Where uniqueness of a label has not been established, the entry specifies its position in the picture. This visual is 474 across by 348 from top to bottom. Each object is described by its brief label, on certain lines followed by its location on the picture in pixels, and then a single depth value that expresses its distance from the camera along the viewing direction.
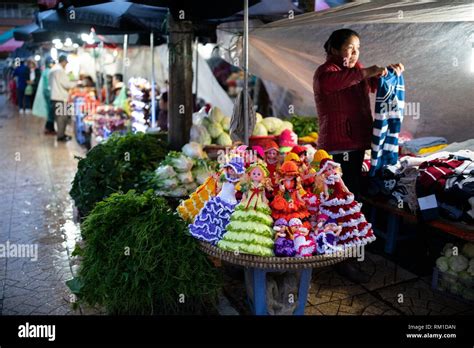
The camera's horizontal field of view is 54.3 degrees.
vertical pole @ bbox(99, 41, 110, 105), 12.84
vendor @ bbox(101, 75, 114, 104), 12.96
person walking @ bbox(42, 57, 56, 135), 12.97
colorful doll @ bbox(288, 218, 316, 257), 3.12
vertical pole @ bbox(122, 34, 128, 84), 9.73
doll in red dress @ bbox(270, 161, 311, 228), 3.26
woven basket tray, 3.08
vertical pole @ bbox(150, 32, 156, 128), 8.34
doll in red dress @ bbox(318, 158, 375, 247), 3.26
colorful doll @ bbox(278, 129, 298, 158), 6.03
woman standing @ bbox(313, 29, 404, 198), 3.87
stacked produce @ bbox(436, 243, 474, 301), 3.97
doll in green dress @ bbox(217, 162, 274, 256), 3.14
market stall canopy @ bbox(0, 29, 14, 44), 21.82
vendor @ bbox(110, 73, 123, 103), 12.77
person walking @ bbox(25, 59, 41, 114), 19.00
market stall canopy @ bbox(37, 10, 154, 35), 7.21
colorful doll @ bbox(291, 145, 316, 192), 3.53
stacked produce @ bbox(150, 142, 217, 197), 4.82
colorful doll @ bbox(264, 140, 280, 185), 3.63
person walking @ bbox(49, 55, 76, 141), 11.91
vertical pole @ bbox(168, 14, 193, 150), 5.32
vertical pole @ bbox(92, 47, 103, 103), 12.87
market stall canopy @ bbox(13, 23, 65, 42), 10.86
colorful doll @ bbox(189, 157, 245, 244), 3.38
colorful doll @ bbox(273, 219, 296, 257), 3.13
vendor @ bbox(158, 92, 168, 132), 7.76
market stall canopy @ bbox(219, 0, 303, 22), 5.96
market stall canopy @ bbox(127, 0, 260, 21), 4.46
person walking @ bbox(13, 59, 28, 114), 19.14
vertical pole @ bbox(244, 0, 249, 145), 4.28
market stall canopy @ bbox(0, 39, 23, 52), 24.09
